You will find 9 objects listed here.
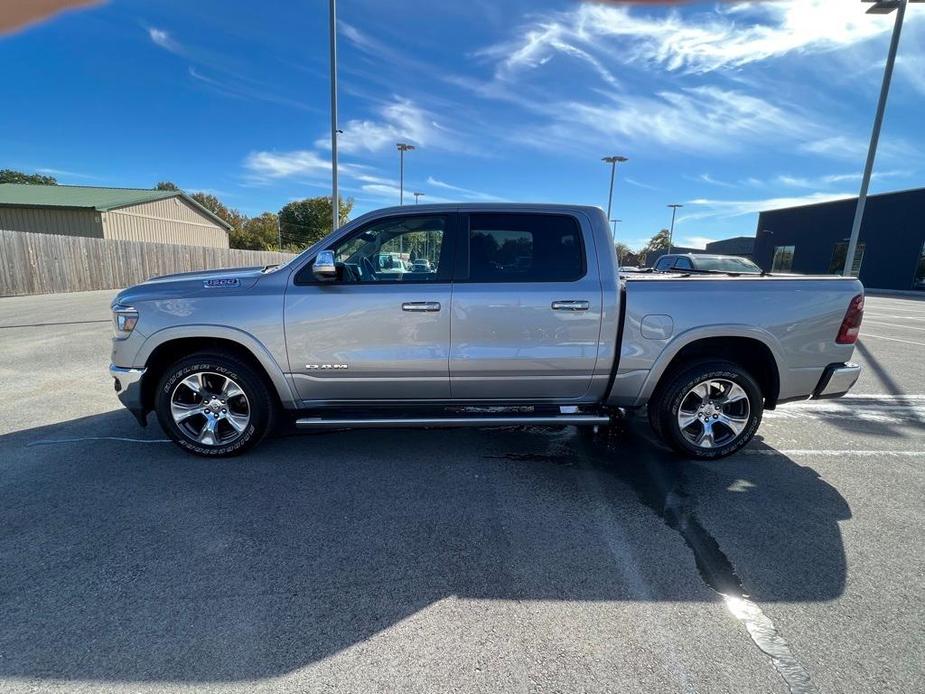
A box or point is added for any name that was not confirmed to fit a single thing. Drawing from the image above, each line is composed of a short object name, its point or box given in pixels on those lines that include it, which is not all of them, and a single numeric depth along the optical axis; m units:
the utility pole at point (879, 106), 12.00
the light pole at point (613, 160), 40.26
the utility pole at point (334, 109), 13.60
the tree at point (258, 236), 59.99
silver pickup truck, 3.64
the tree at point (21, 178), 62.97
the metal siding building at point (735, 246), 59.87
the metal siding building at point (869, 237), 31.55
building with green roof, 25.98
